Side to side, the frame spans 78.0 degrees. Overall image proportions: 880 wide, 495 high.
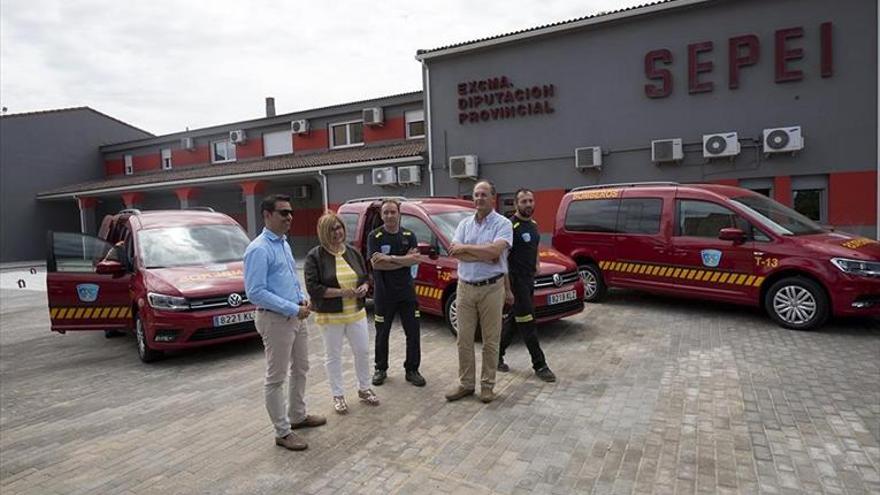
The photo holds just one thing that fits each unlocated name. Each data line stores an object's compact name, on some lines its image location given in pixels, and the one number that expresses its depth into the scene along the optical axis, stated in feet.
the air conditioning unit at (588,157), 47.98
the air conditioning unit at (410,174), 57.21
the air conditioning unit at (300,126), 76.13
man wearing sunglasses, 11.68
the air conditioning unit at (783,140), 40.06
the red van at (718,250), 21.43
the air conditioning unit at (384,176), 58.44
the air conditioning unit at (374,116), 69.15
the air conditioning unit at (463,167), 54.19
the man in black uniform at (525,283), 16.70
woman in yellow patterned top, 14.11
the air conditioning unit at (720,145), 41.83
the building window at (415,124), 68.33
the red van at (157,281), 19.99
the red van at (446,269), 21.63
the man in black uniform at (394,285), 16.57
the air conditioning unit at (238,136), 82.99
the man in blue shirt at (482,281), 14.71
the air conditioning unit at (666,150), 44.21
